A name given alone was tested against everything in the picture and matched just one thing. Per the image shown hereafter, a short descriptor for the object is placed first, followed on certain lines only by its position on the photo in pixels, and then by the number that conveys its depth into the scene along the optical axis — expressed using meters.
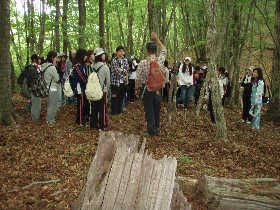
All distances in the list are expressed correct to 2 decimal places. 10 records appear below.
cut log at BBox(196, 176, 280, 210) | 3.16
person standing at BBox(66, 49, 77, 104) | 7.60
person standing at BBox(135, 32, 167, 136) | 6.36
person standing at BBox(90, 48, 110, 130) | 7.22
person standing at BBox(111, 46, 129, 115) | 8.68
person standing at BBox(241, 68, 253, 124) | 10.17
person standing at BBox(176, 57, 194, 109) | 11.08
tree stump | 1.88
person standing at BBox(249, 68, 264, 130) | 9.15
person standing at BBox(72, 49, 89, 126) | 7.41
